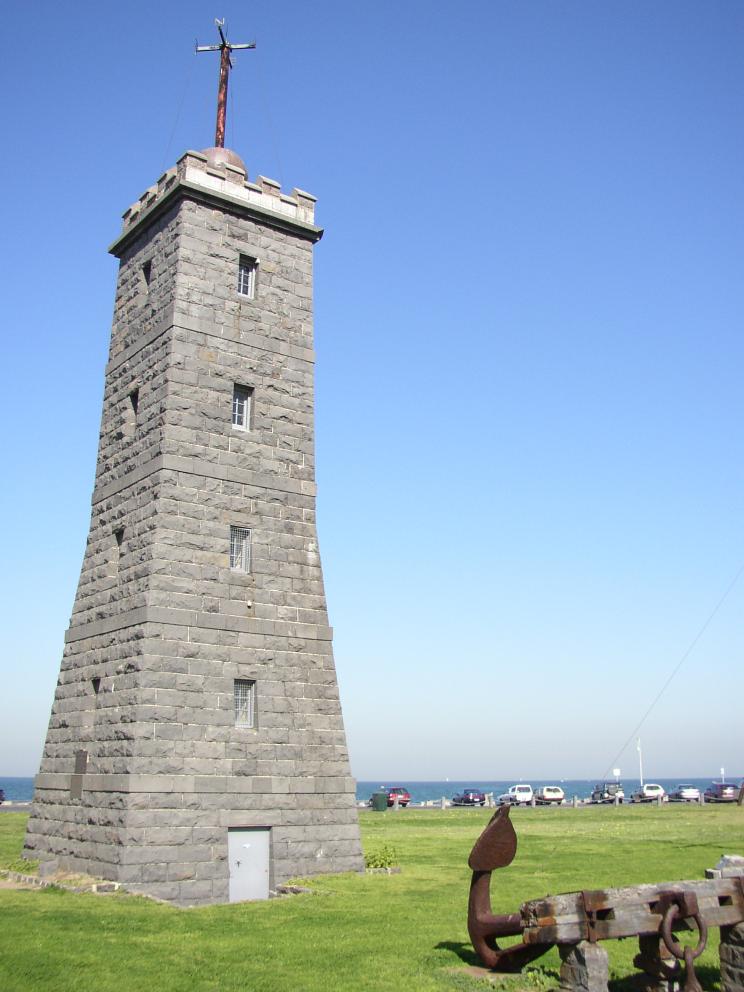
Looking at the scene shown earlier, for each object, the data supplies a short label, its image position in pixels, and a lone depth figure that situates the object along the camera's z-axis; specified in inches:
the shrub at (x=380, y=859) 759.7
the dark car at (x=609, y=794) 2344.7
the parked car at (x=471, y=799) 2354.8
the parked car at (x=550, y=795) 2367.1
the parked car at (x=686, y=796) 2385.6
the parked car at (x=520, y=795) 2422.5
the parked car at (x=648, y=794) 2411.4
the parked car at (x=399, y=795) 2175.7
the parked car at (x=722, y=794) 2162.9
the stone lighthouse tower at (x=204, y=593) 657.6
